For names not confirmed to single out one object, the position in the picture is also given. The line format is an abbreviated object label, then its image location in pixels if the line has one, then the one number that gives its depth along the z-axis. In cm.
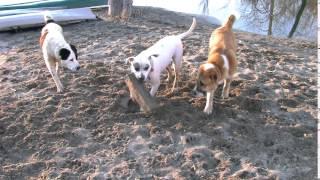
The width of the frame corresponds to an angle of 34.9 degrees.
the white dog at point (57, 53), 609
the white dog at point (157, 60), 555
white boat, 920
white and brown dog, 542
